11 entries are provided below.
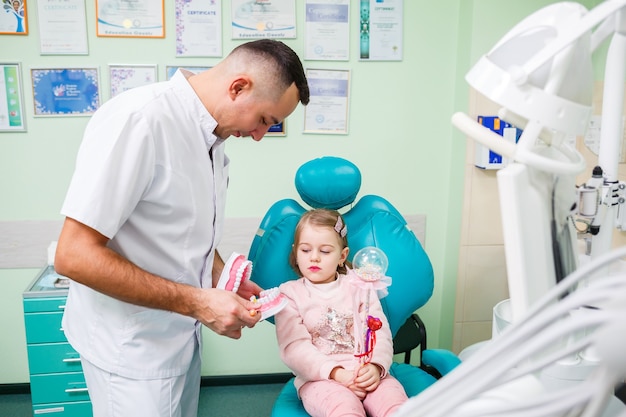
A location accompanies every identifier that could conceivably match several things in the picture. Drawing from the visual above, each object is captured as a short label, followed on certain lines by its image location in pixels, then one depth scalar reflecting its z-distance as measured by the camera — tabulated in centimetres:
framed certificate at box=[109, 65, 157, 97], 246
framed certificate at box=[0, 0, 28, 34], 238
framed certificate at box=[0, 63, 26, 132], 243
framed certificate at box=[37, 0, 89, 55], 239
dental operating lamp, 43
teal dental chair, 195
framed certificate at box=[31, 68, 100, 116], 244
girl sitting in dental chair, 170
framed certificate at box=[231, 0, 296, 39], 246
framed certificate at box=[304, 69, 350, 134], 256
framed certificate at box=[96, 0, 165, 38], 241
